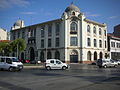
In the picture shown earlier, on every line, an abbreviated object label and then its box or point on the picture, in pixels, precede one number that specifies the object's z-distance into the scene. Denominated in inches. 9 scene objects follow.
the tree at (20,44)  1246.8
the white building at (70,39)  1386.2
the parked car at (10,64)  597.7
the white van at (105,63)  872.8
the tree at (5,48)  1369.9
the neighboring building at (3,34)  2780.4
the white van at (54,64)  714.5
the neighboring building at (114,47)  1709.9
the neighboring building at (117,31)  2480.4
